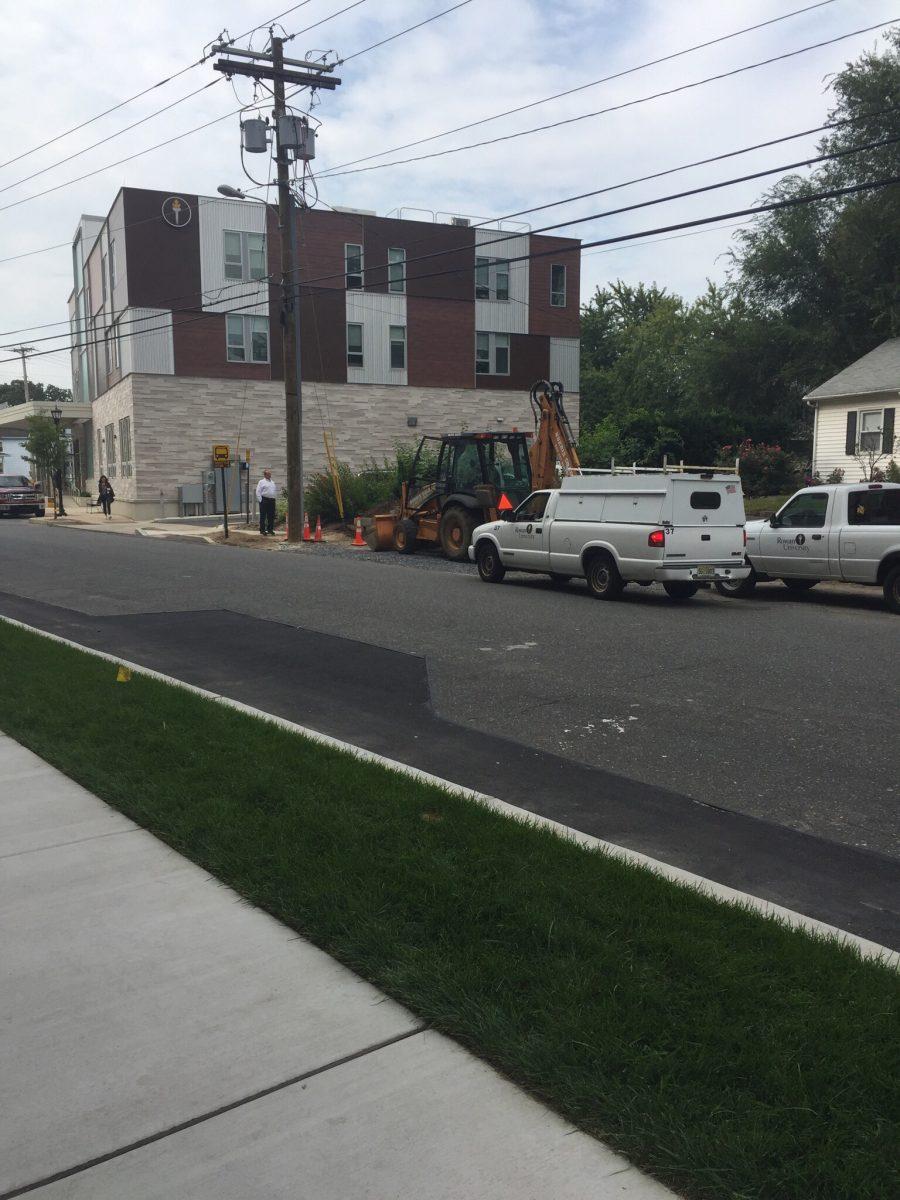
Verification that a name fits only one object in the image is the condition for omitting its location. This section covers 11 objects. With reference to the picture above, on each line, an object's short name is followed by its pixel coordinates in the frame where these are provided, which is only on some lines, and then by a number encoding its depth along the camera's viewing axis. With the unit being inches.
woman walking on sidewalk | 1657.2
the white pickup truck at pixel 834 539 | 568.7
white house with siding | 1233.4
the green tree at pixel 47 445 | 1836.9
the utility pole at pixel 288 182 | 1042.1
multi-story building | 1631.4
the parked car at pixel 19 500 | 1710.1
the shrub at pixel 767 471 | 1460.4
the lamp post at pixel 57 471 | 1703.5
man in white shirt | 1165.7
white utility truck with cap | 582.9
